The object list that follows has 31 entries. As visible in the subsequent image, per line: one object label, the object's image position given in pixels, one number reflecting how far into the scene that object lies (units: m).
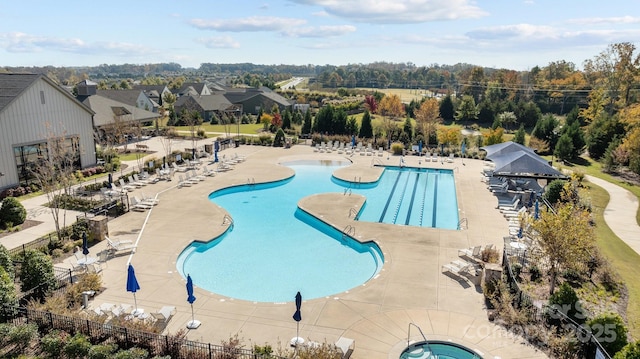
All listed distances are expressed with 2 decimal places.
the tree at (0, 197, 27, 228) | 19.58
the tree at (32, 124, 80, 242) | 19.08
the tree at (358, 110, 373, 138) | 45.28
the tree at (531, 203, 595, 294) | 12.90
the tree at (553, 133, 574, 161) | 36.59
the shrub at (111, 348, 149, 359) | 10.15
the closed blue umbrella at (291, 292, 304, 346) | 11.01
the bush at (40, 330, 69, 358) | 10.73
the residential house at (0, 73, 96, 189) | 24.56
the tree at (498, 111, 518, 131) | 62.06
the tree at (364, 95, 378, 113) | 75.44
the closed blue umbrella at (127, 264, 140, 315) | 12.36
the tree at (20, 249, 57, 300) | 13.19
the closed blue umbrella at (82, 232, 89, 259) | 15.38
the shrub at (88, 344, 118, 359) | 10.23
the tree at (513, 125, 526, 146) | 40.28
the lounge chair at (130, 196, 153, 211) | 22.61
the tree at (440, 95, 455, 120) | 73.88
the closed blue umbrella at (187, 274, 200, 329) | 11.84
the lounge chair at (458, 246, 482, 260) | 16.34
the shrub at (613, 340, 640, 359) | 8.85
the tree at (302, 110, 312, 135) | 48.84
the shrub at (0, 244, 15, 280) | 13.50
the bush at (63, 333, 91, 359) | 10.42
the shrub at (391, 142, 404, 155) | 38.94
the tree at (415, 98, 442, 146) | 42.06
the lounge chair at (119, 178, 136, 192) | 25.93
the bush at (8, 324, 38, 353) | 11.00
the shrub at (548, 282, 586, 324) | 11.71
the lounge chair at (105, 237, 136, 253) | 16.97
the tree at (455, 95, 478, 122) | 69.69
